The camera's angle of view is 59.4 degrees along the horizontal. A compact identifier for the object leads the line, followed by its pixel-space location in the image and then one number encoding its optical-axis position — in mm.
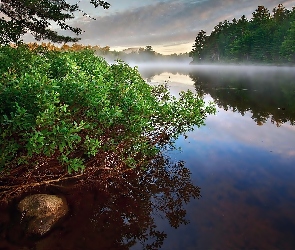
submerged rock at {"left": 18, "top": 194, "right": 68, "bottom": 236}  6498
